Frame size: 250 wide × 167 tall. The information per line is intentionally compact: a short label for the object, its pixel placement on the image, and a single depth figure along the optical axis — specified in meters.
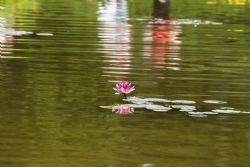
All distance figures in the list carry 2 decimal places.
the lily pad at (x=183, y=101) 14.07
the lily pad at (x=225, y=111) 13.19
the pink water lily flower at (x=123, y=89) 13.75
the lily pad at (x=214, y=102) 14.13
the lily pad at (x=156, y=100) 14.12
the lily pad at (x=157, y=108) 13.25
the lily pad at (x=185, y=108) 13.35
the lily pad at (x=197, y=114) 12.85
